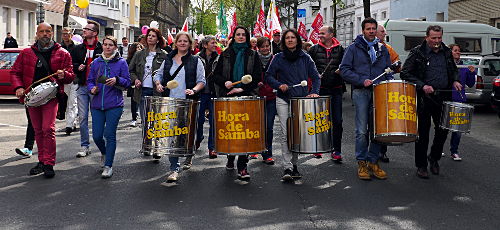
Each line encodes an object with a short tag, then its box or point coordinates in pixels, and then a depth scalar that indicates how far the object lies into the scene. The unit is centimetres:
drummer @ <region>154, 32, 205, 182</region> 760
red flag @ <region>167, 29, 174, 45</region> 1650
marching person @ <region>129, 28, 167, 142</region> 939
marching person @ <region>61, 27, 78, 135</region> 1155
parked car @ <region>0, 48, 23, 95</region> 1805
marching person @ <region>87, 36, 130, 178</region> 783
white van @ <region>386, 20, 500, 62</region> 2328
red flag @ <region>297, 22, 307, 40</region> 2622
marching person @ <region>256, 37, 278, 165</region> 832
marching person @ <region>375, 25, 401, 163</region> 872
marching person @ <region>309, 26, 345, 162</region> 915
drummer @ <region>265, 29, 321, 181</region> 760
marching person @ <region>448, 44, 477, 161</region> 961
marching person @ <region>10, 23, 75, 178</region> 780
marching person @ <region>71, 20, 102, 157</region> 948
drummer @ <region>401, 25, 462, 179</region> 794
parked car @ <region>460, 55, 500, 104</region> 1770
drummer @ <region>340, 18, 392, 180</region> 780
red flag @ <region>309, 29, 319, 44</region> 2135
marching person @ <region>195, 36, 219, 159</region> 958
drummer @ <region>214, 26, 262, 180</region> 777
